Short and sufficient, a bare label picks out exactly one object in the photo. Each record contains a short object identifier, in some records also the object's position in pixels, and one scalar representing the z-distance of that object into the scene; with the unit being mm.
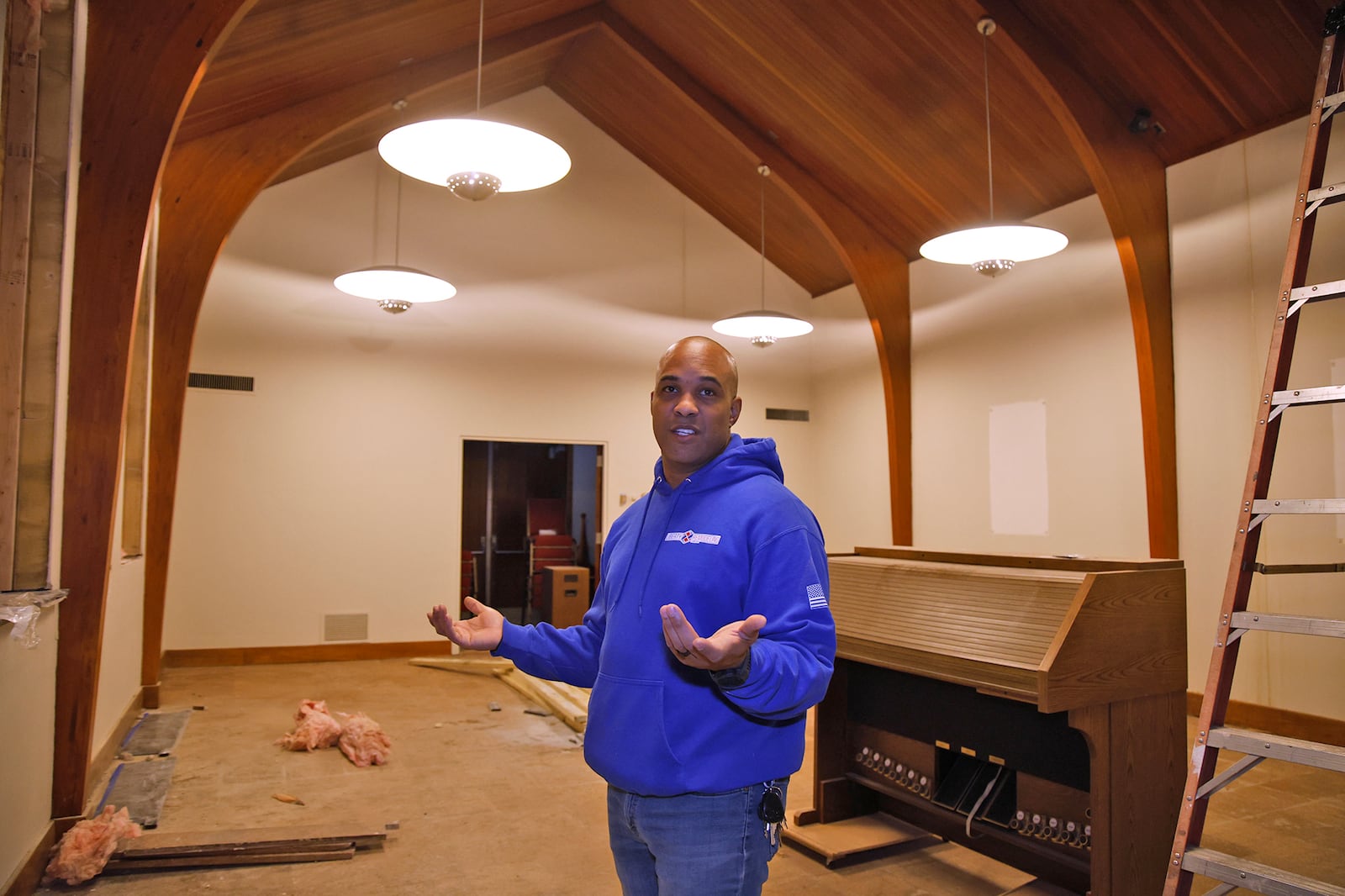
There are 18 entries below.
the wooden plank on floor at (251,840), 3705
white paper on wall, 7699
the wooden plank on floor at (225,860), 3666
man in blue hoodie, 1580
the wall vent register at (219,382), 8227
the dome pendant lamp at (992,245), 5754
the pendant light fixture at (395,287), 6996
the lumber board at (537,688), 6301
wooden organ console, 2854
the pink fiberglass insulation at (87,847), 3480
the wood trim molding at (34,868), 3283
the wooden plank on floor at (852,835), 3705
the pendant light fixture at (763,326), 8312
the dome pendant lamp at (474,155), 4652
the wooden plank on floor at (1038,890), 3217
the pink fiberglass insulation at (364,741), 5258
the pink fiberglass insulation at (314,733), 5516
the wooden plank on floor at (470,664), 8133
